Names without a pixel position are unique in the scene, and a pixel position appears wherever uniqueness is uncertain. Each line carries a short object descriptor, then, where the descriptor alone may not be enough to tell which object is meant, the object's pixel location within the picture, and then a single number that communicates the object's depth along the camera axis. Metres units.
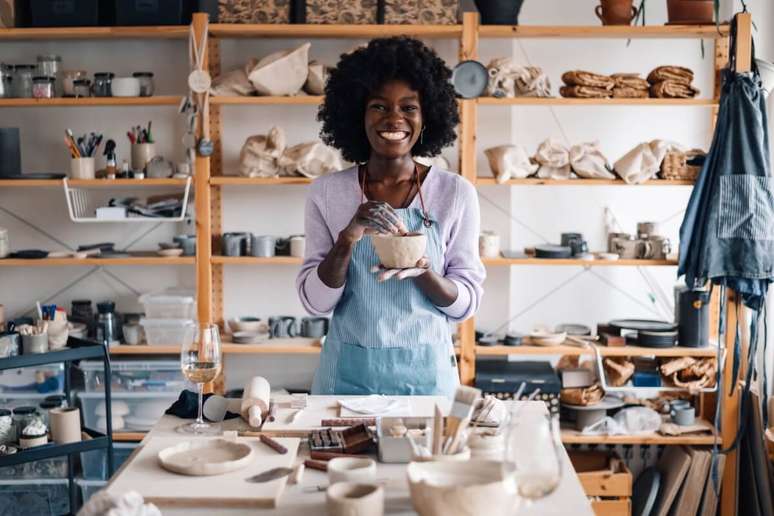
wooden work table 1.42
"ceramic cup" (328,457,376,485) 1.43
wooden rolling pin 1.85
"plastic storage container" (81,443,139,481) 3.59
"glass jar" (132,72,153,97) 3.72
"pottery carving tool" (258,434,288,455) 1.66
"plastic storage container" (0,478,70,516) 3.54
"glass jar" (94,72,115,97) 3.73
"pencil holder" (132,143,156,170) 3.76
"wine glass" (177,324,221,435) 1.83
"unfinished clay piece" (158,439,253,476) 1.54
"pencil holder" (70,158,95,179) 3.71
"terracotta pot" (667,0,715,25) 3.55
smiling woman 2.20
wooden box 3.60
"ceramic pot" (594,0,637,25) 3.58
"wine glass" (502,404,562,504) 1.25
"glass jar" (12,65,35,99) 3.75
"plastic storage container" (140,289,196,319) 3.76
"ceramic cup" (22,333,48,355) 2.85
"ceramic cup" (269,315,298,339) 3.85
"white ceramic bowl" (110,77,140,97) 3.70
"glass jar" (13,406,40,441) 2.80
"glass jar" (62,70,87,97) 3.75
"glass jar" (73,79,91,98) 3.72
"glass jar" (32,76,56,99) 3.71
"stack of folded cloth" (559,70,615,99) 3.57
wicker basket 3.61
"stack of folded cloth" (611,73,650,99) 3.60
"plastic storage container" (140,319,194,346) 3.73
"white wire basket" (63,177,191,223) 3.69
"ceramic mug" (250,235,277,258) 3.74
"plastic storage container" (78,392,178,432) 3.75
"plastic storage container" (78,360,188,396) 3.77
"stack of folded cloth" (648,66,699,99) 3.57
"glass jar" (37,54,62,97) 3.78
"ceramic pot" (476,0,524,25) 3.58
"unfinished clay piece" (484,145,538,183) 3.57
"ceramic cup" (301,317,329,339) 3.86
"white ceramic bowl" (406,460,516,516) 1.24
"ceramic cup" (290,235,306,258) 3.72
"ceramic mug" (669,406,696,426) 3.72
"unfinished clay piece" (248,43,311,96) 3.59
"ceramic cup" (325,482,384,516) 1.31
